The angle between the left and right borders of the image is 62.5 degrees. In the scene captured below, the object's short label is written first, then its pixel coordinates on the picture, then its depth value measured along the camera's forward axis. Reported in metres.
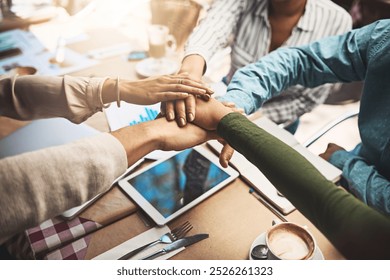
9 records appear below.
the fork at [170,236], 0.53
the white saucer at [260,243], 0.51
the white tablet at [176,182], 0.59
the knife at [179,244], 0.53
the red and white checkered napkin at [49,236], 0.53
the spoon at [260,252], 0.52
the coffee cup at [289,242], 0.49
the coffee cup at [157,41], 0.97
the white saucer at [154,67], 0.96
